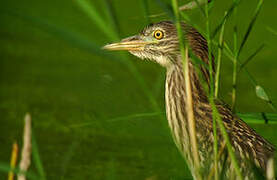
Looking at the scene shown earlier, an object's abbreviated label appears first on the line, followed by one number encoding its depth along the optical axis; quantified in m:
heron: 6.26
